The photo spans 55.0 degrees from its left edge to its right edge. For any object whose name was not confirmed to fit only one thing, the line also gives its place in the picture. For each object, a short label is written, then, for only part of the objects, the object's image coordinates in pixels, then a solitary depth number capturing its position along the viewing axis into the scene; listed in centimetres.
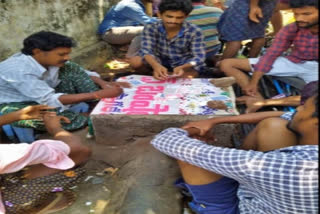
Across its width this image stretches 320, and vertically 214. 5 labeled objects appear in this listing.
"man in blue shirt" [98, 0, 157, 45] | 493
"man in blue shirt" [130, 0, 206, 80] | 311
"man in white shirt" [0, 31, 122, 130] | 258
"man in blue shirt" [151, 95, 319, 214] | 135
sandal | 206
